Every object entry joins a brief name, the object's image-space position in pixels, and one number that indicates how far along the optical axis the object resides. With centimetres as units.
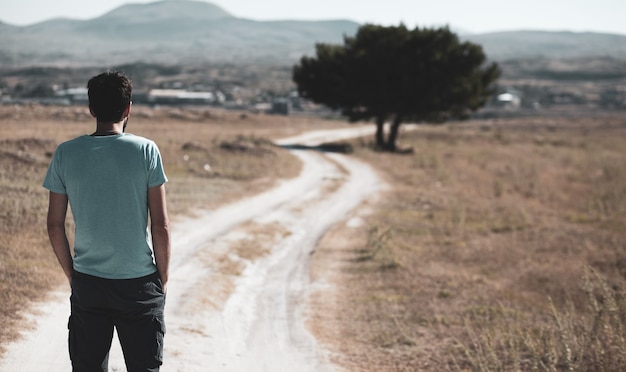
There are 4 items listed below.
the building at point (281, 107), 9806
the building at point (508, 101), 14925
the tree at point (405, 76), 4534
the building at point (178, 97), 11412
